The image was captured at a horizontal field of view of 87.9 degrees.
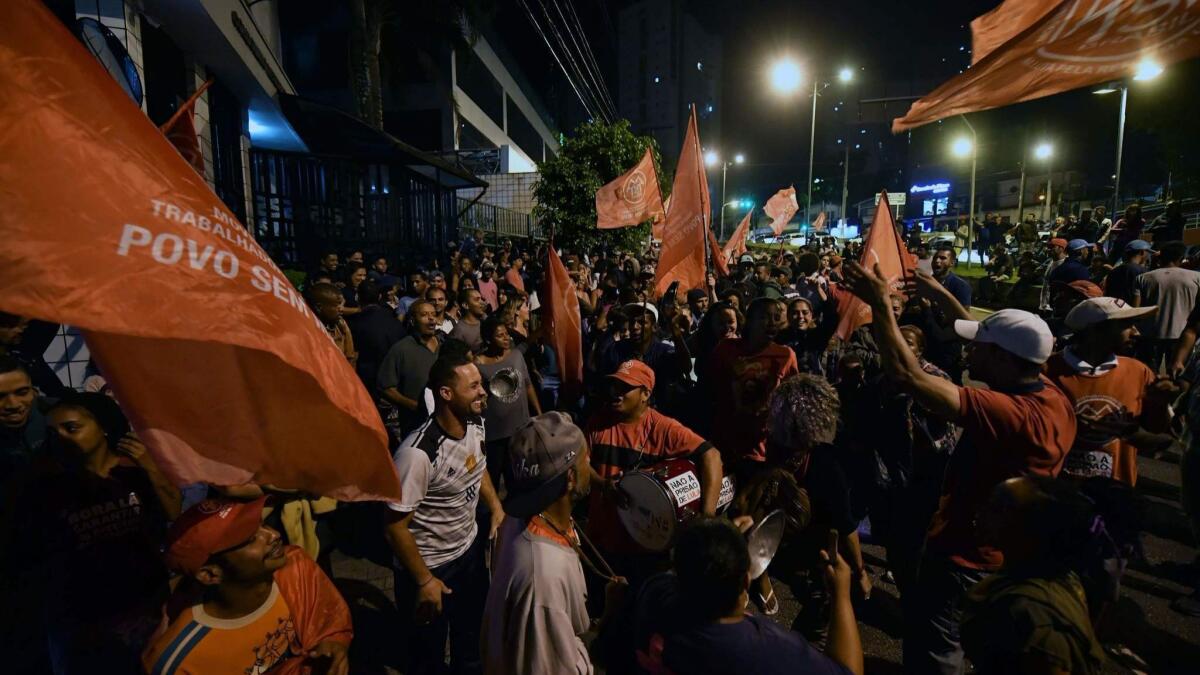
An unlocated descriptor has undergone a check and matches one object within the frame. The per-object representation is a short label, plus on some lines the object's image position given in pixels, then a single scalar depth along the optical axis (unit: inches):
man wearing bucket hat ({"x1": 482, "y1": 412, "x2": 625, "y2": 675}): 81.0
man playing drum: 121.9
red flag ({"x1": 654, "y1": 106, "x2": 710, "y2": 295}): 264.7
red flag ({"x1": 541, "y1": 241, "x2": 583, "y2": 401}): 225.8
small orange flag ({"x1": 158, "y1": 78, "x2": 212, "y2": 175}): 184.4
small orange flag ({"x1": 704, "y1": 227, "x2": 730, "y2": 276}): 335.3
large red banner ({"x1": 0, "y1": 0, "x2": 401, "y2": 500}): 47.8
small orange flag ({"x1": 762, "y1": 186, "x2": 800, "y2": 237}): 689.6
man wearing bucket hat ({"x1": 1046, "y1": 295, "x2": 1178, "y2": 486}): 129.1
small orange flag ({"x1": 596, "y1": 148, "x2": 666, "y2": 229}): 437.1
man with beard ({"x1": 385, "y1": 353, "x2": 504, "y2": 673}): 112.8
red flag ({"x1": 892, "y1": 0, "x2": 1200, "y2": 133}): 106.0
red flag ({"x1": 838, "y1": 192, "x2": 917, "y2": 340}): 249.0
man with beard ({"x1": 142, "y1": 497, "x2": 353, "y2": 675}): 77.7
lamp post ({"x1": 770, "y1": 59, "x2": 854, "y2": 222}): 765.9
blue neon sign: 2591.0
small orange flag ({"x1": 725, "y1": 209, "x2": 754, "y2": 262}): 490.3
